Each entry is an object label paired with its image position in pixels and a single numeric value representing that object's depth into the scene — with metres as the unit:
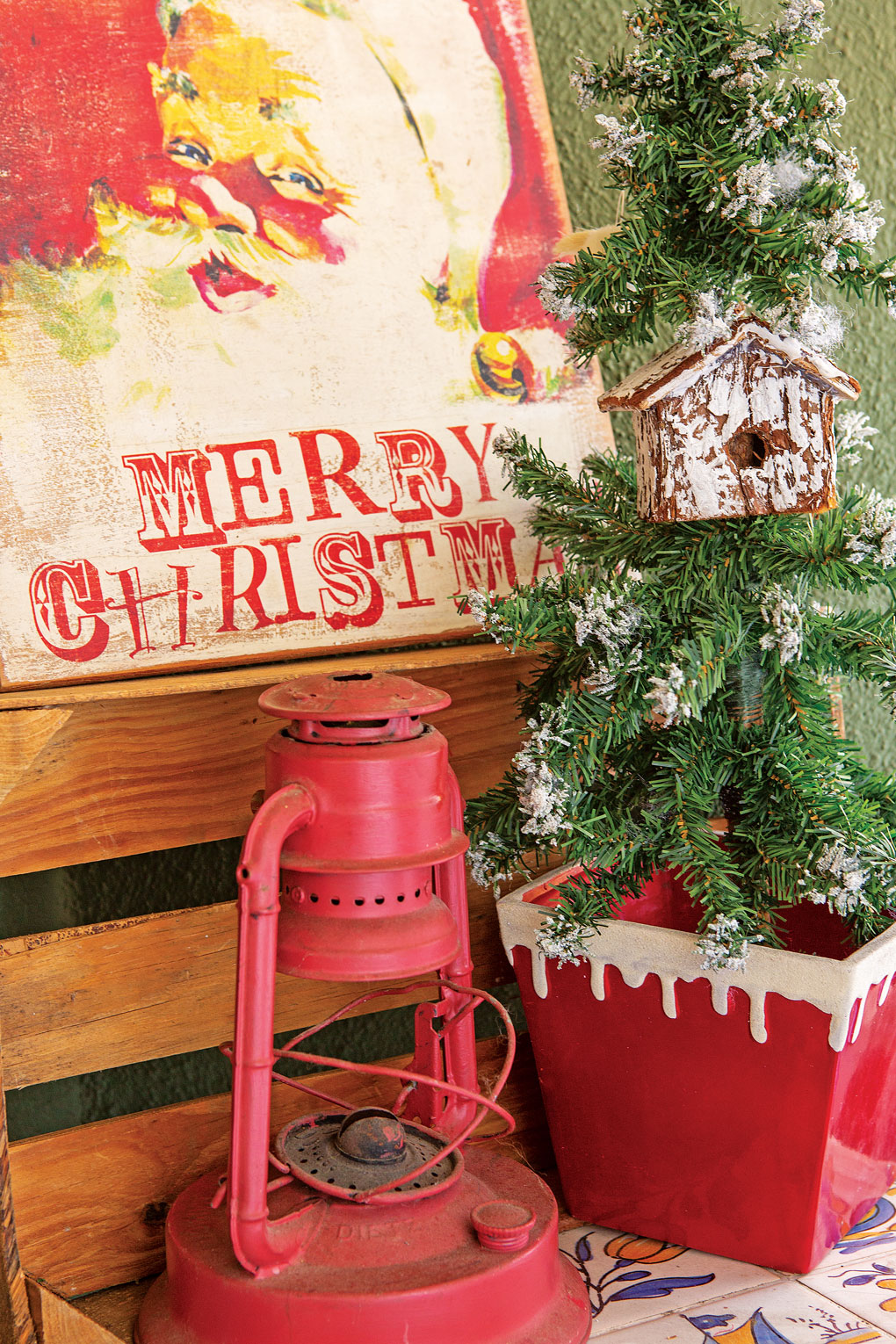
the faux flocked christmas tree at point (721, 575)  0.99
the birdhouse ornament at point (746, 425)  1.02
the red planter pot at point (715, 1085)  1.00
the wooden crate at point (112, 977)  1.02
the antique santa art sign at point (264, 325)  1.07
